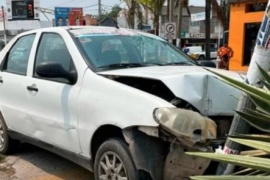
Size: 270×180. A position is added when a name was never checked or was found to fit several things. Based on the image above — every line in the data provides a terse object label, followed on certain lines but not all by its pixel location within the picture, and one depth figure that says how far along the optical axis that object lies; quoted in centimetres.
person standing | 1493
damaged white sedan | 333
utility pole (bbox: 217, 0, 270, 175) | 298
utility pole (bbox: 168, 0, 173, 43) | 1800
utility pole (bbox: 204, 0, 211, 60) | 1599
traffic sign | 1432
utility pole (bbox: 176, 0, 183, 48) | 1755
